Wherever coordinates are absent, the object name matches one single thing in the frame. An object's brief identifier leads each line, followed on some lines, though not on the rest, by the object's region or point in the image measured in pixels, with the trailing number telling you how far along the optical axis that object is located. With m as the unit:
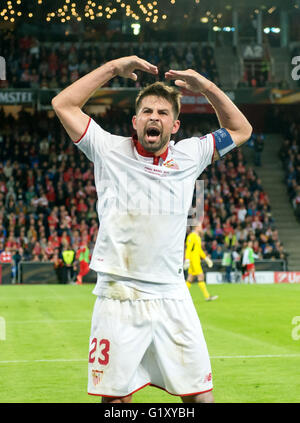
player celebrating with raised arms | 4.88
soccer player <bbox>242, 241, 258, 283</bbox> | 30.20
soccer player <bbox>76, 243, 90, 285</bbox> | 29.17
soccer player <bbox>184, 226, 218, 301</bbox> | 21.89
